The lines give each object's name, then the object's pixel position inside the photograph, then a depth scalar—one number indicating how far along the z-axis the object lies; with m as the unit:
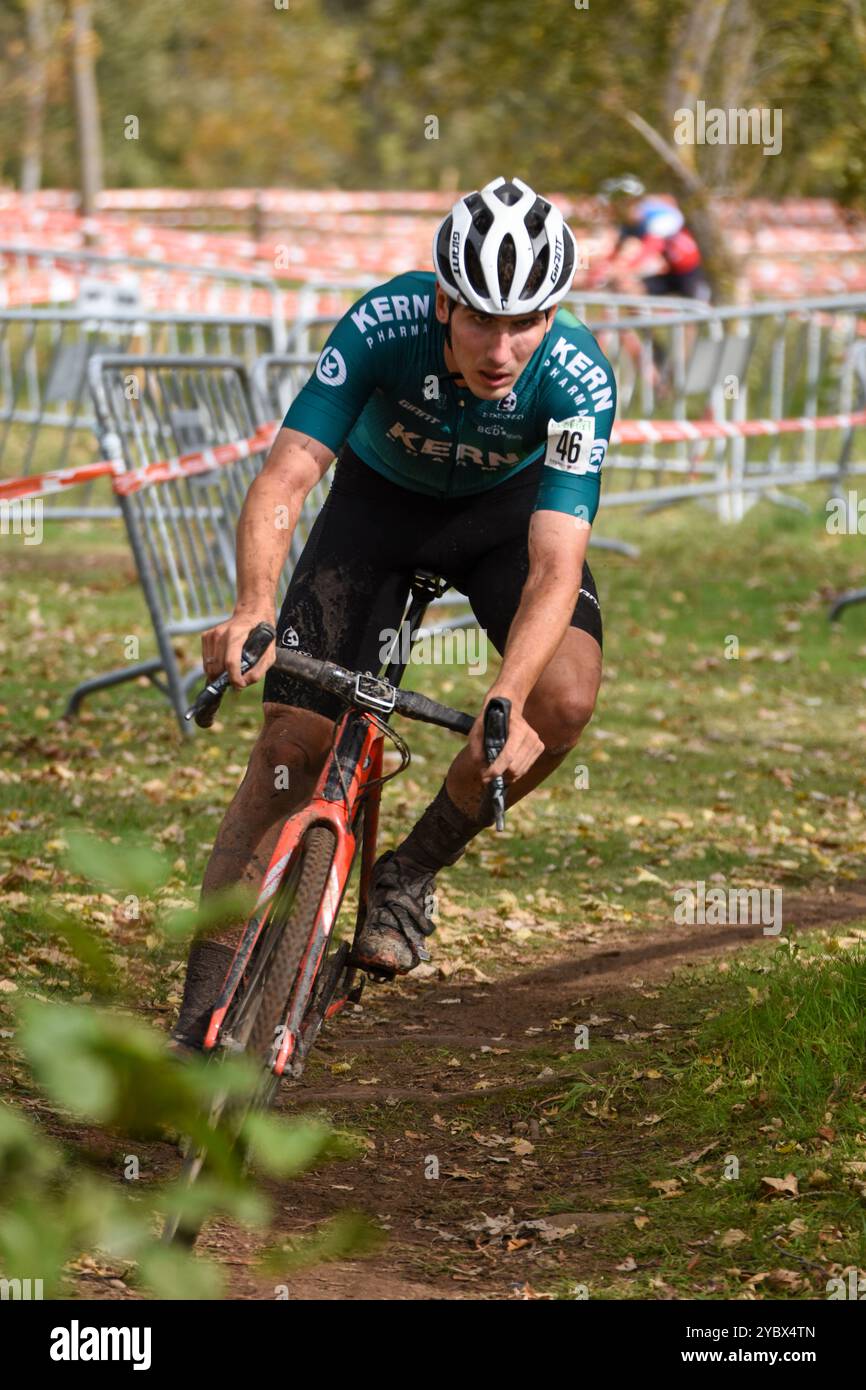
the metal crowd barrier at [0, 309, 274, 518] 13.17
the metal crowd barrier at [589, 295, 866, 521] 15.08
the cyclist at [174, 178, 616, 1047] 4.03
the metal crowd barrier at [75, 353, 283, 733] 8.80
